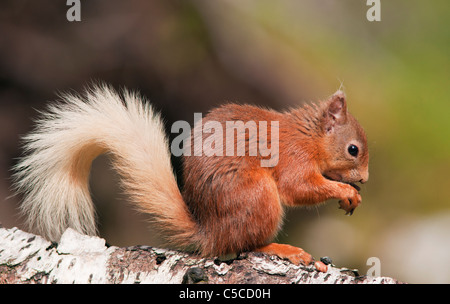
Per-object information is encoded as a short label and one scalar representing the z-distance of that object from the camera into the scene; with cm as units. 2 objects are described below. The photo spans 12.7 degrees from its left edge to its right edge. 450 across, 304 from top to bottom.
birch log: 155
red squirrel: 158
